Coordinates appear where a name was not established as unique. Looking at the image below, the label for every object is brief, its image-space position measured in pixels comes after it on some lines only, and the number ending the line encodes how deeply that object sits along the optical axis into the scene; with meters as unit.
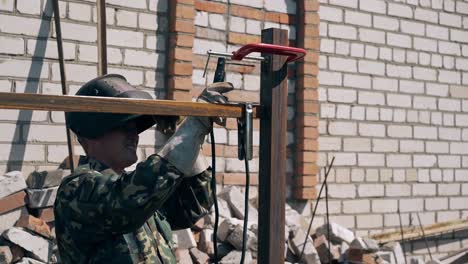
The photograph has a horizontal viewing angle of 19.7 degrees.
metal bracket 4.23
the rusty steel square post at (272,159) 4.31
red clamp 4.18
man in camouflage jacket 4.05
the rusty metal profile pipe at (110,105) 3.60
